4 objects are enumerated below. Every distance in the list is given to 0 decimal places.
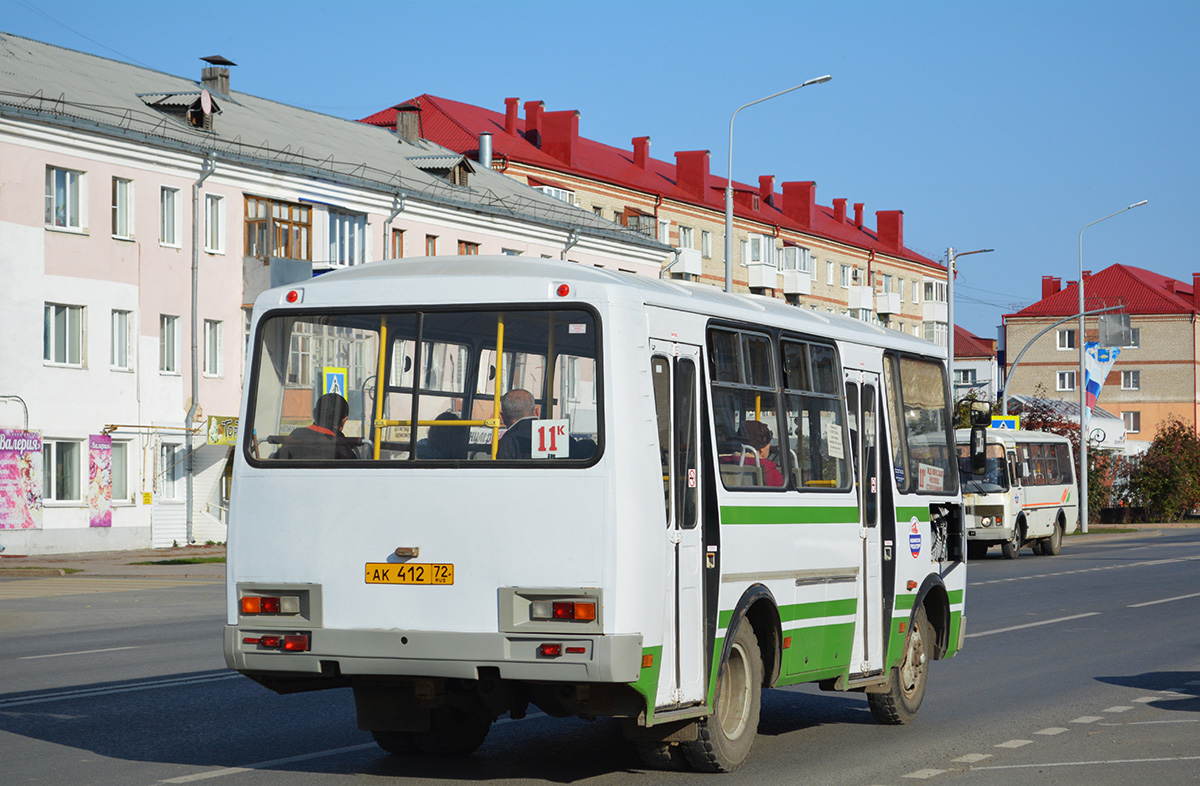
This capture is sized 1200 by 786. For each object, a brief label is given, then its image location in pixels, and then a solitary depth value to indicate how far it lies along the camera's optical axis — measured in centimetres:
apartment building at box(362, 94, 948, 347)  6538
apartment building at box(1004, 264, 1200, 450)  10000
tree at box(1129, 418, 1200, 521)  6619
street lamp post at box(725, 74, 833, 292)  3466
